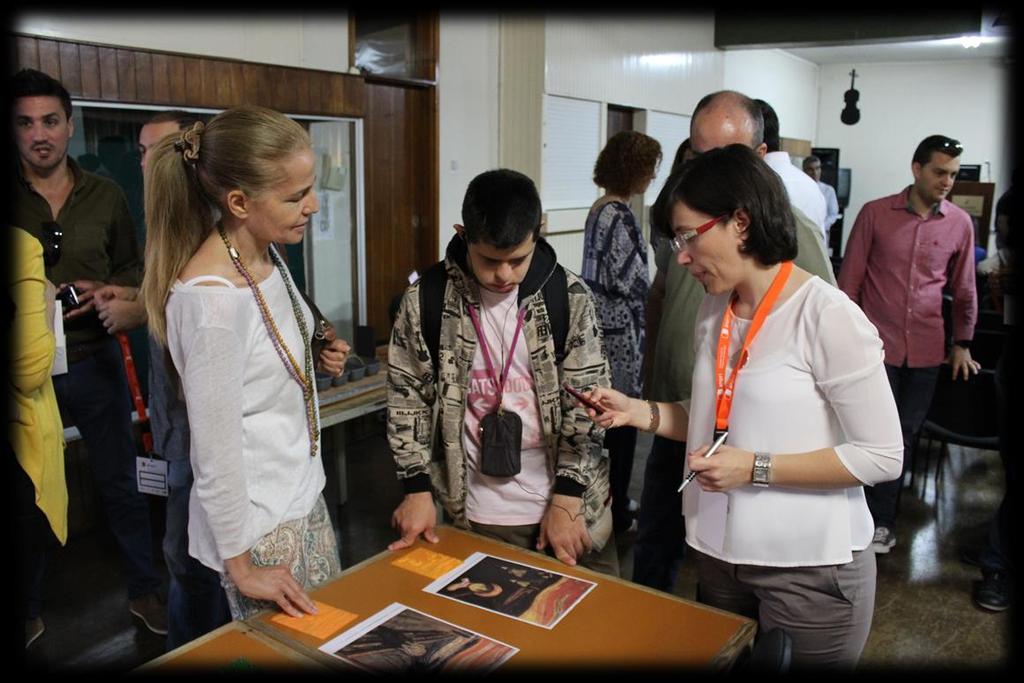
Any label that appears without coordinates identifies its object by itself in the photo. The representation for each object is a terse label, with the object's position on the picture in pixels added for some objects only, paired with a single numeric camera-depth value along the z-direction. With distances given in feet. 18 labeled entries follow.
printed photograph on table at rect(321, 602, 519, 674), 3.96
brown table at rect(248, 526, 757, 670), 4.00
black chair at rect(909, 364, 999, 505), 11.38
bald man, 7.08
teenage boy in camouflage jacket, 5.24
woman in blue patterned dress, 10.52
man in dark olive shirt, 7.91
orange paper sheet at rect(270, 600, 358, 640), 4.25
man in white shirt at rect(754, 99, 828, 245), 7.47
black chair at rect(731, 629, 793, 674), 3.67
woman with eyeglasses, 4.14
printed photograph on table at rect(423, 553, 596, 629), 4.43
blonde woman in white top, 4.17
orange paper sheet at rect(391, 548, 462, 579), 4.89
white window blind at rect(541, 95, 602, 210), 19.95
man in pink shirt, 10.37
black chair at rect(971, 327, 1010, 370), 12.27
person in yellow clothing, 5.26
